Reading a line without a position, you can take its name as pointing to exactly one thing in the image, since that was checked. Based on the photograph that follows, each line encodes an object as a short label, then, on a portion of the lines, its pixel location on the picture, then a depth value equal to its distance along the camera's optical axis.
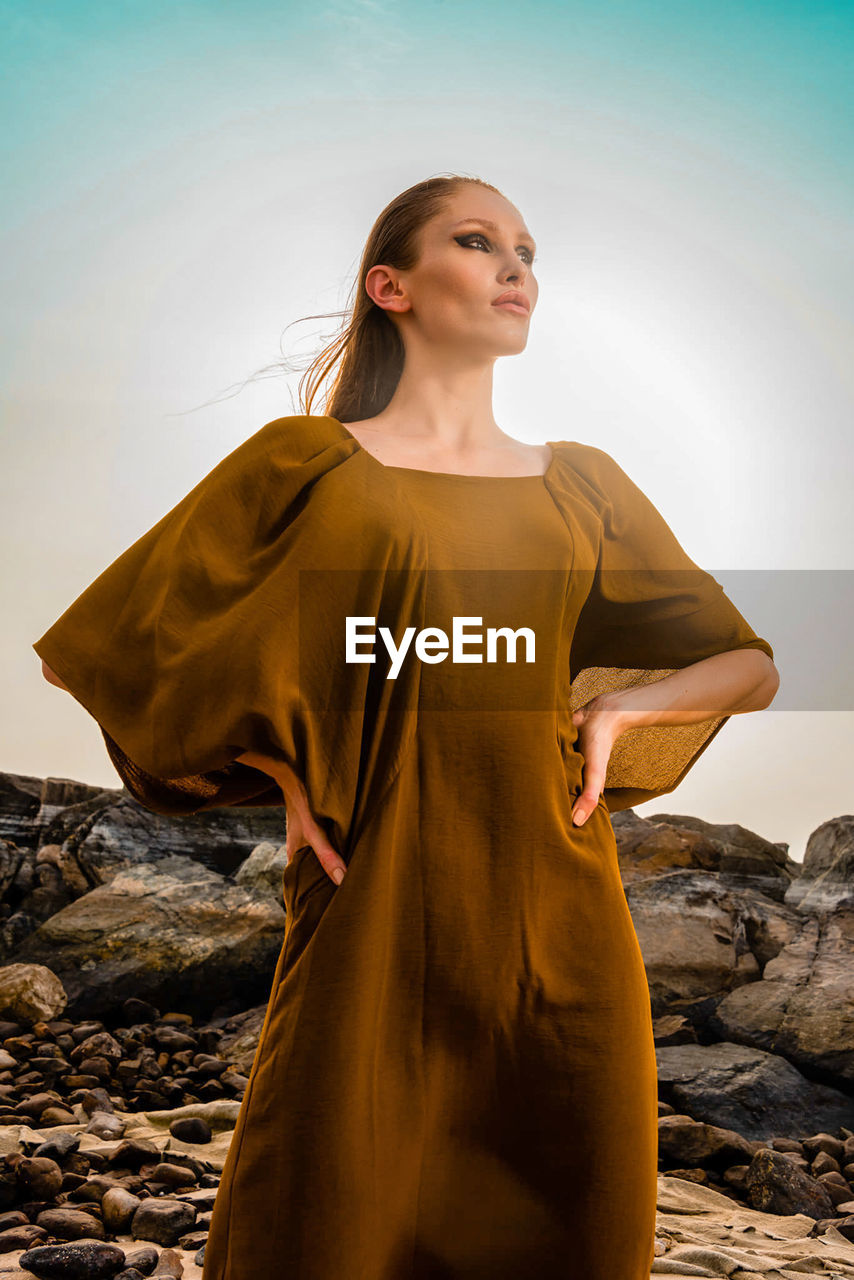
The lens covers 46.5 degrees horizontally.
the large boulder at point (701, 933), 4.65
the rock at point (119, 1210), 2.71
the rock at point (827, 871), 4.95
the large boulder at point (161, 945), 4.93
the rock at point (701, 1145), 3.49
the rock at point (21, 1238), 2.52
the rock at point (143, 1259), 2.43
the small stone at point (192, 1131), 3.53
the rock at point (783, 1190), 3.17
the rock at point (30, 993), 4.66
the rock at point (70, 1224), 2.64
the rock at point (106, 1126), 3.47
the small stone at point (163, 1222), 2.65
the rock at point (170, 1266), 2.41
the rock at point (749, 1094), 3.80
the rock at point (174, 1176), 3.04
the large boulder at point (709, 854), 5.23
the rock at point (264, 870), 5.43
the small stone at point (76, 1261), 2.33
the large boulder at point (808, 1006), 4.17
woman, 1.24
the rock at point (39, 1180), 2.88
